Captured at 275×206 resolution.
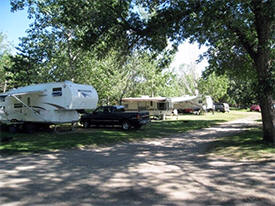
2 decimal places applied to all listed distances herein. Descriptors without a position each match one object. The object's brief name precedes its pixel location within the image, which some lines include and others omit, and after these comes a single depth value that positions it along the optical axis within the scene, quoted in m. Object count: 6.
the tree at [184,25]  8.32
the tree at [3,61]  39.53
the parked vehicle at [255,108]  44.56
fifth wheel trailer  14.45
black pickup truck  16.33
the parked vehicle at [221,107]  40.31
